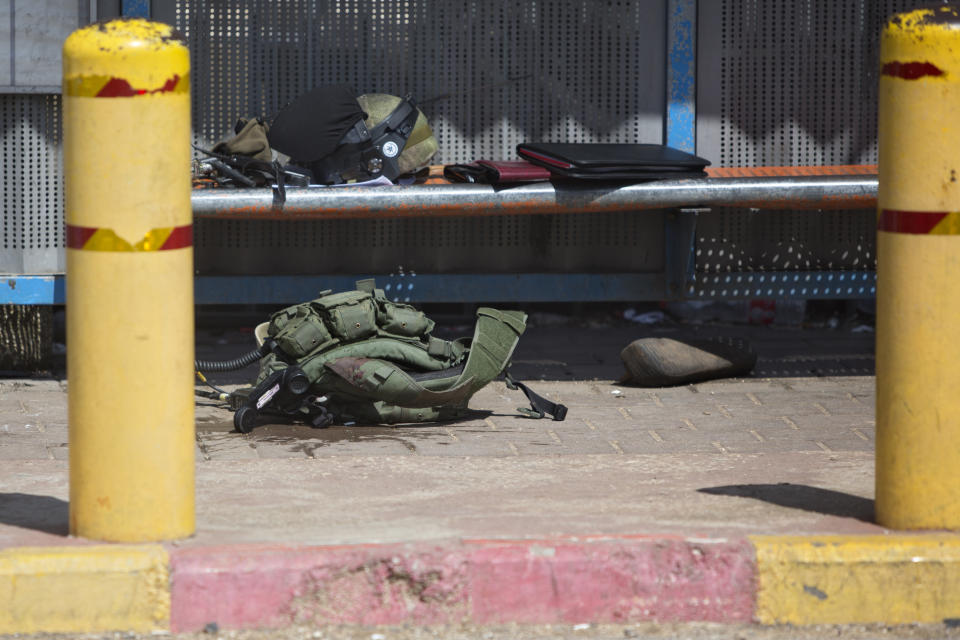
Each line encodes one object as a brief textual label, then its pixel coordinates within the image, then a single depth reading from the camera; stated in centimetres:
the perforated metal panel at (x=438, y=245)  1486
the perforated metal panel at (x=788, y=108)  1512
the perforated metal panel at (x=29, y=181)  1425
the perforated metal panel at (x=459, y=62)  1495
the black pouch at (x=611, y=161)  1354
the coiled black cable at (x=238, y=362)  1247
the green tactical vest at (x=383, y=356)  1191
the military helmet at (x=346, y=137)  1385
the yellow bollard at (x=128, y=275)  746
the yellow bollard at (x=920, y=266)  784
